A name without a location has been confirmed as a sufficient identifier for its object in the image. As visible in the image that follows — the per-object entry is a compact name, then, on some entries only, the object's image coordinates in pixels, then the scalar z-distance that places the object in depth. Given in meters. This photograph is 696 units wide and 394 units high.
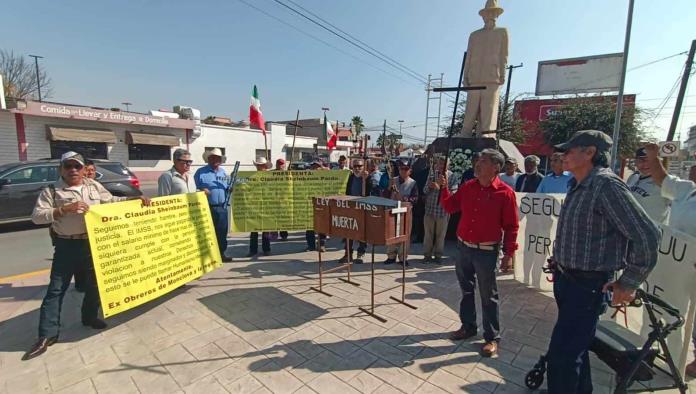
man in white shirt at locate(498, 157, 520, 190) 6.21
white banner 2.46
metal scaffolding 36.28
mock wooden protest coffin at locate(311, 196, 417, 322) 3.62
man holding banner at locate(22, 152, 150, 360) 3.04
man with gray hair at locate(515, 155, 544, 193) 6.00
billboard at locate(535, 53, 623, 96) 29.56
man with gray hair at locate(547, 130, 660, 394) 1.87
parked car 7.99
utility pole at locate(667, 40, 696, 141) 11.30
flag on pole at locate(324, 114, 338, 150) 12.59
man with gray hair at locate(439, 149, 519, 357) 2.96
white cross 3.65
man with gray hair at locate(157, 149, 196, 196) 4.54
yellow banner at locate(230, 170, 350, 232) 6.14
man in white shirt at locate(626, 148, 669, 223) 3.54
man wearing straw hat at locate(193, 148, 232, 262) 5.11
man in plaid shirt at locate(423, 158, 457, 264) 5.70
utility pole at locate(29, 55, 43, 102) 33.09
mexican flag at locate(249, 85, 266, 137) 8.16
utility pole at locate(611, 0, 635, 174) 11.22
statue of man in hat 7.64
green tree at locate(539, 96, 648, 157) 25.33
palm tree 68.15
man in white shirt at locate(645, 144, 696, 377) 2.77
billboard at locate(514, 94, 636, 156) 29.29
